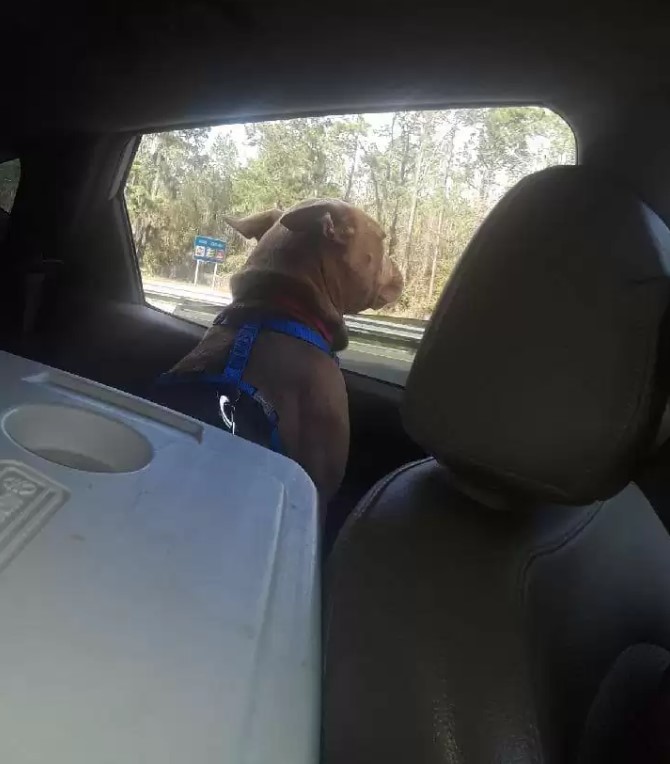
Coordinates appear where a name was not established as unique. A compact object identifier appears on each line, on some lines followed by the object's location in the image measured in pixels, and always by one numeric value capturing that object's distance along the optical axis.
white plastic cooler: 0.48
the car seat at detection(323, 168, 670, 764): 0.73
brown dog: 1.89
